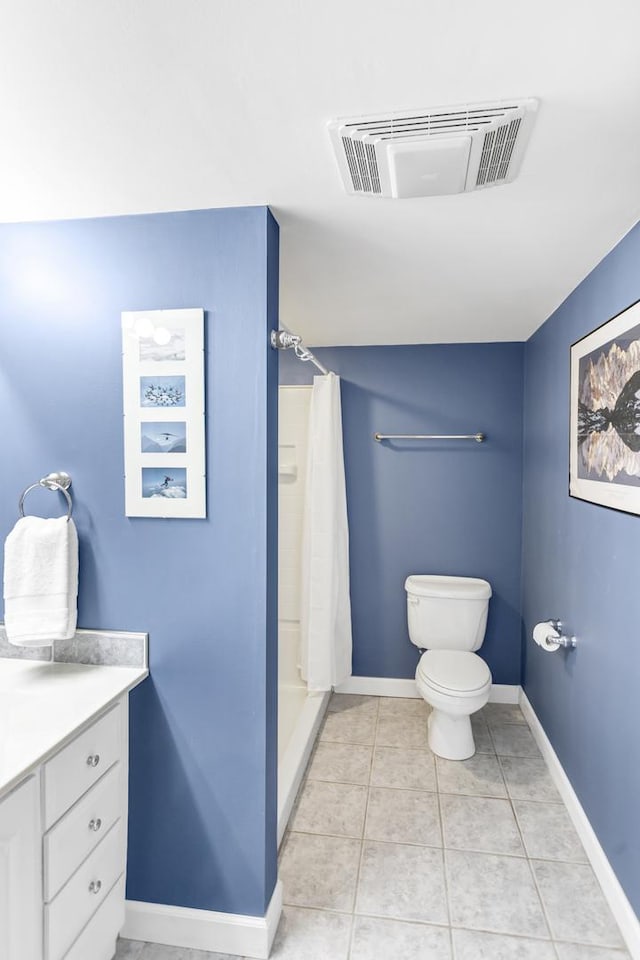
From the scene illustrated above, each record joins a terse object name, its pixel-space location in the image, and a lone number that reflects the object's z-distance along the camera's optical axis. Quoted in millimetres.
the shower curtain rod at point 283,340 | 1756
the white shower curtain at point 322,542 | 3117
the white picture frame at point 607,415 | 1778
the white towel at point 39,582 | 1689
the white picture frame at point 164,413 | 1706
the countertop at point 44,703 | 1266
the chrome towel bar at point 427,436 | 3348
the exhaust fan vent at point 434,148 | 1237
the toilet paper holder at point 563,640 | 2356
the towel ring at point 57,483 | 1773
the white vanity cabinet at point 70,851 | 1235
